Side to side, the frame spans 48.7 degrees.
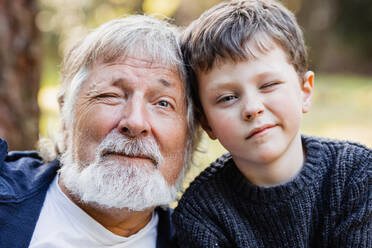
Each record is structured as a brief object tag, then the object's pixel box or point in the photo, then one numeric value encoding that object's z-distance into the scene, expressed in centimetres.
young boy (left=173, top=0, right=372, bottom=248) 207
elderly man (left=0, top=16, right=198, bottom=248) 215
